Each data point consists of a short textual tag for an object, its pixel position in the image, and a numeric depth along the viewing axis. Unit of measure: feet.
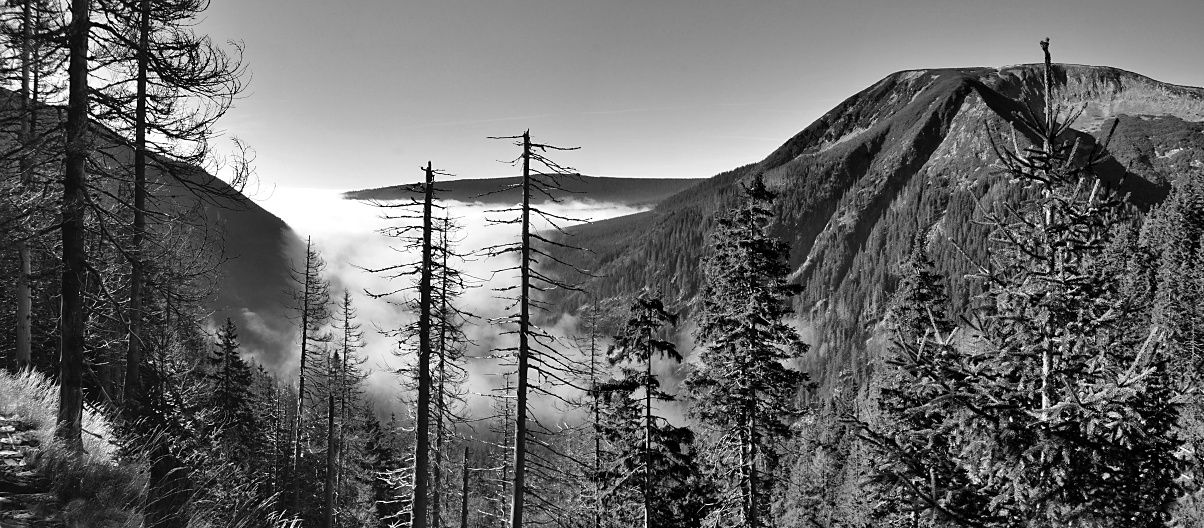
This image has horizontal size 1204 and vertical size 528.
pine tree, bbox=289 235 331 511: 87.10
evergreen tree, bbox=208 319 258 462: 94.43
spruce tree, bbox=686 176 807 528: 52.80
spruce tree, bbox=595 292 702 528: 57.06
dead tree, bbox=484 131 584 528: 44.88
